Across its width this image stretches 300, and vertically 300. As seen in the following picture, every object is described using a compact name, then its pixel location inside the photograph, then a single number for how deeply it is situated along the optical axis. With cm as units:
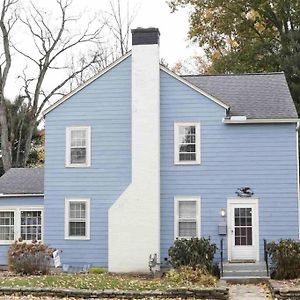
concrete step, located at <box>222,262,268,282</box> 2005
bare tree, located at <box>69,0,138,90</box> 4097
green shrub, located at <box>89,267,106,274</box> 2156
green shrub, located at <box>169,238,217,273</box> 2050
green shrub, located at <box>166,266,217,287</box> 1683
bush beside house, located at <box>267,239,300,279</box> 1967
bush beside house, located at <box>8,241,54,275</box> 2016
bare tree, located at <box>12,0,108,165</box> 4053
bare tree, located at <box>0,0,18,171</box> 3912
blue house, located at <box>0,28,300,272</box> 2208
